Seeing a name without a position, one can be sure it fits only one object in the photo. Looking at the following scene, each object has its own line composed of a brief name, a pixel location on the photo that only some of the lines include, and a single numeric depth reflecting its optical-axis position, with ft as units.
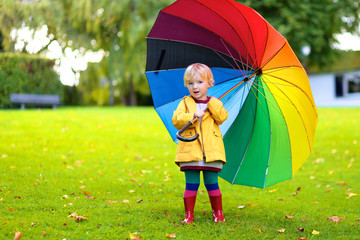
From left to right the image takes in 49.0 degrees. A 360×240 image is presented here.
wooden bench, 42.69
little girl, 13.38
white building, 87.66
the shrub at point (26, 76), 33.12
